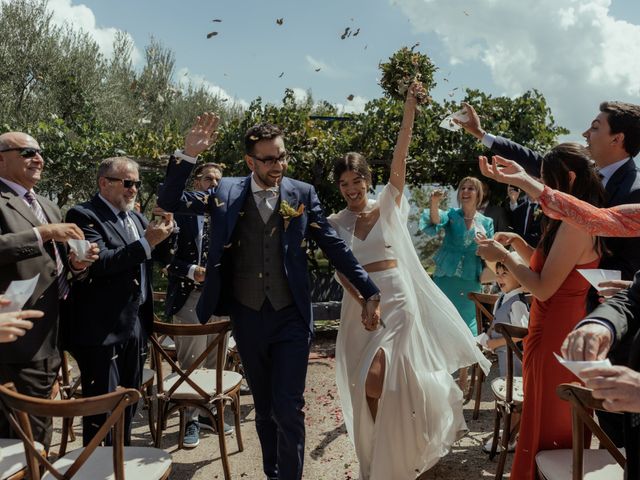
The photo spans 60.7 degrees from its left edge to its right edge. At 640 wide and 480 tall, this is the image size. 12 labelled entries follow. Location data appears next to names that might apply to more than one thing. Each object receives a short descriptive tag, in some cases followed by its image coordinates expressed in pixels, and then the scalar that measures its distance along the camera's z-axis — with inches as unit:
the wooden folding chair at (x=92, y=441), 85.4
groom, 125.2
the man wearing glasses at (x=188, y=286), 191.5
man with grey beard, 131.3
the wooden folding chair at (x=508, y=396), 145.2
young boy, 174.2
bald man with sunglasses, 123.8
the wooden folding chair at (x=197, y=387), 144.8
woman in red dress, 111.5
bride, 146.1
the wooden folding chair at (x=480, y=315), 199.2
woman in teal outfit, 235.6
